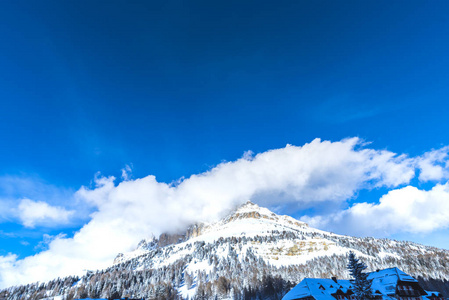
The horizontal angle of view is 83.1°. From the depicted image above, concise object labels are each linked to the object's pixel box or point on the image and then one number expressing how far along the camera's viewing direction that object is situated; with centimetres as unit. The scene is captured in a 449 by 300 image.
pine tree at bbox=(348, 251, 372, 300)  5997
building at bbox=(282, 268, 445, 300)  7619
